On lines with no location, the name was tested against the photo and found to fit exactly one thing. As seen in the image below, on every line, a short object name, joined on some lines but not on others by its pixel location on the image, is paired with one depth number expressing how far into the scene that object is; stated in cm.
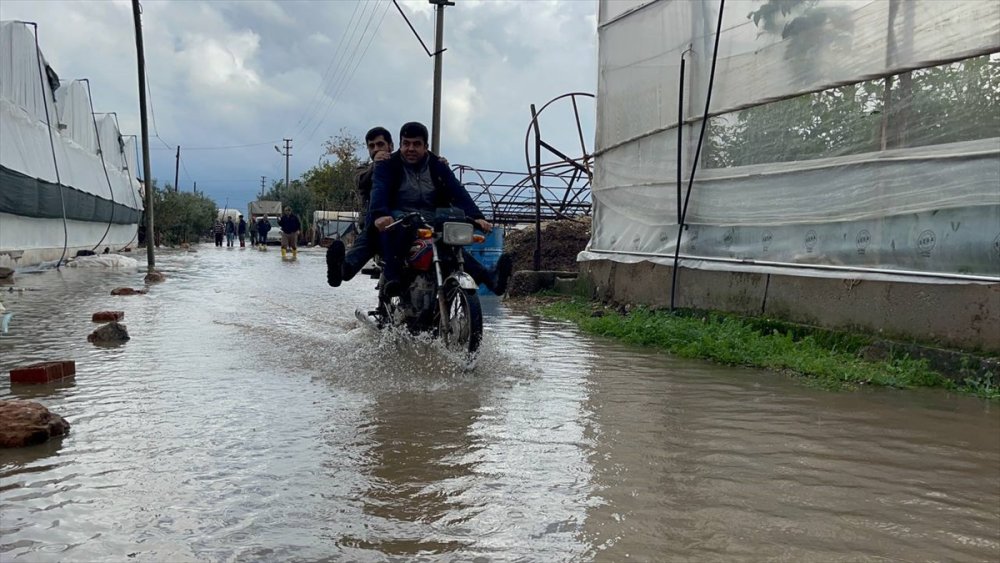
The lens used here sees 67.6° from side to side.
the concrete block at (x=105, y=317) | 734
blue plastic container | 1182
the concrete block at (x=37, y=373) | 443
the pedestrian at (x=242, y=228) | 4049
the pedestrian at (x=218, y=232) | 4141
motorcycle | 514
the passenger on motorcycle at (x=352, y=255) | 600
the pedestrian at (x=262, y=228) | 4150
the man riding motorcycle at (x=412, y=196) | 571
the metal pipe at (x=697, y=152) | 727
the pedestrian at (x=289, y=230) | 2472
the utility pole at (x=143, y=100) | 1814
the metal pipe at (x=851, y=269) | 490
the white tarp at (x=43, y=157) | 1409
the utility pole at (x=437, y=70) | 2109
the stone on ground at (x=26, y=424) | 316
